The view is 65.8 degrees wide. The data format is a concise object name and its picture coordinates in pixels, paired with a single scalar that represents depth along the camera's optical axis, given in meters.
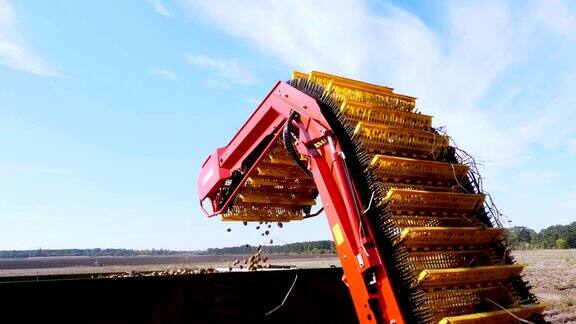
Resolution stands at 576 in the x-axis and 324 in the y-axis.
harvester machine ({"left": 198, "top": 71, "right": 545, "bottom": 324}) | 3.36
